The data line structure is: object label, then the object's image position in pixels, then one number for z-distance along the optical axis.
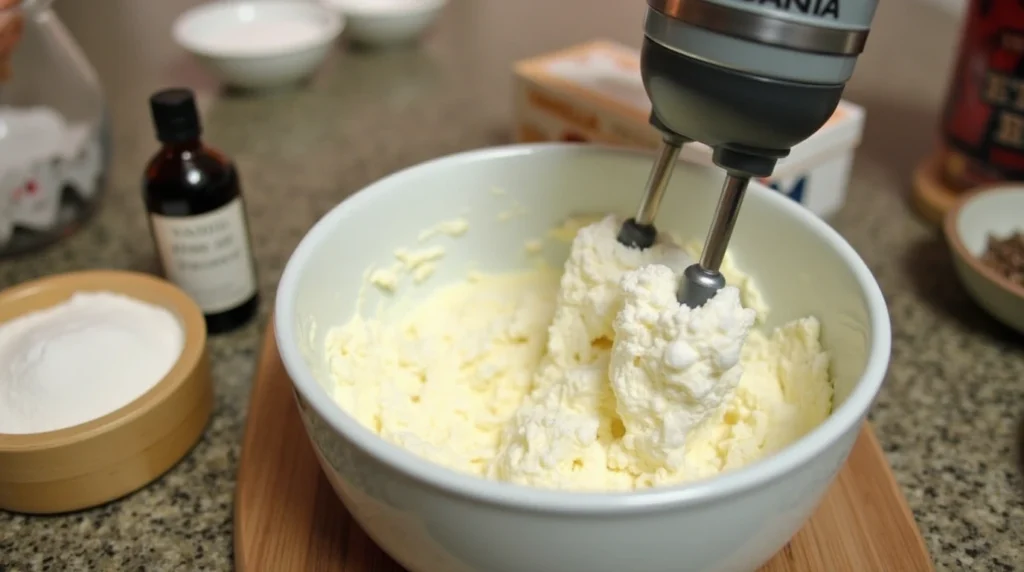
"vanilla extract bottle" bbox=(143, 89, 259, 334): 0.69
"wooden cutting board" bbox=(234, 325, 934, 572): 0.55
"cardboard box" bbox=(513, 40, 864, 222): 0.85
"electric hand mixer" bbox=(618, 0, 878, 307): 0.44
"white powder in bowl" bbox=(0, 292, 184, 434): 0.59
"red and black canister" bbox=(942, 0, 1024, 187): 0.85
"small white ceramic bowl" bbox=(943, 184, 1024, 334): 0.73
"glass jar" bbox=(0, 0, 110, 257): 0.86
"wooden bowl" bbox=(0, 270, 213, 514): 0.56
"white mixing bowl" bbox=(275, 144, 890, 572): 0.41
